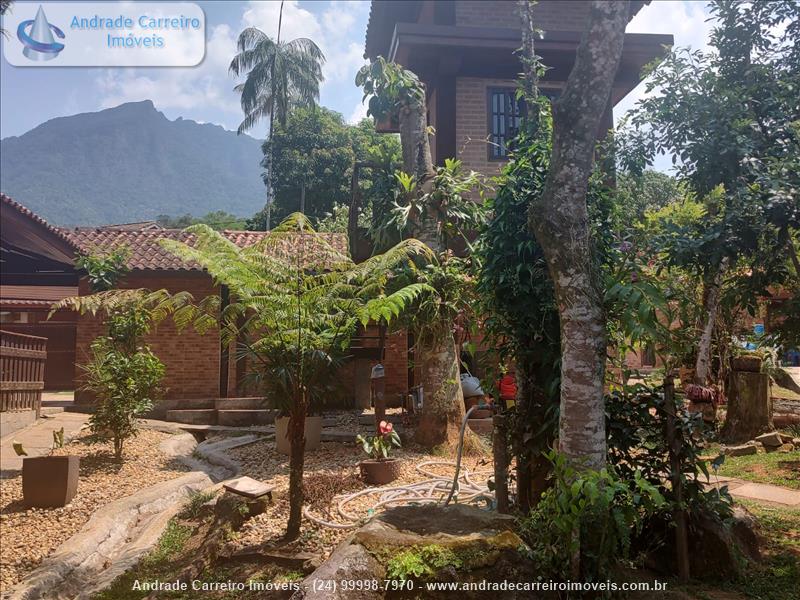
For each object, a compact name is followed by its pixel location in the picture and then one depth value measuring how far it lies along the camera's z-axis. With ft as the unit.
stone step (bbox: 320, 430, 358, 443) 31.17
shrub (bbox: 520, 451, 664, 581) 10.30
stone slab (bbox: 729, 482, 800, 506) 19.10
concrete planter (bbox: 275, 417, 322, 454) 28.37
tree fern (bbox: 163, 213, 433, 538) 16.97
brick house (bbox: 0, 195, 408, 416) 40.86
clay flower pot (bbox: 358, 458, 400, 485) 21.40
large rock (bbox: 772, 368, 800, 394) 37.69
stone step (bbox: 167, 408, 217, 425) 41.01
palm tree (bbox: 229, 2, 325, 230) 95.09
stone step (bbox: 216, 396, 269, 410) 41.86
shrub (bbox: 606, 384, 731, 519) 12.30
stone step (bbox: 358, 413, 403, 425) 33.96
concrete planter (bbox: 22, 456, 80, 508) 21.88
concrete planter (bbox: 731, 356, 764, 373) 28.86
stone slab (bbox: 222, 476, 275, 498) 17.88
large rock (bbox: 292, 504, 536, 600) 10.31
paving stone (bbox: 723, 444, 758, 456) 26.48
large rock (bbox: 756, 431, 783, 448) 26.89
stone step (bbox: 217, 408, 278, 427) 40.29
